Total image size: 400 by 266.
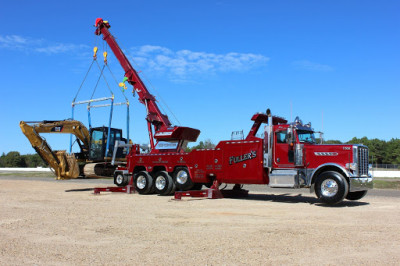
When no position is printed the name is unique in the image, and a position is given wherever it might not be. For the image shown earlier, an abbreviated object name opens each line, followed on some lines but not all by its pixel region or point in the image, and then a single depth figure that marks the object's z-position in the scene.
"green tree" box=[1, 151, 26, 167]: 114.44
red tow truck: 13.30
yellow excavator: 19.92
